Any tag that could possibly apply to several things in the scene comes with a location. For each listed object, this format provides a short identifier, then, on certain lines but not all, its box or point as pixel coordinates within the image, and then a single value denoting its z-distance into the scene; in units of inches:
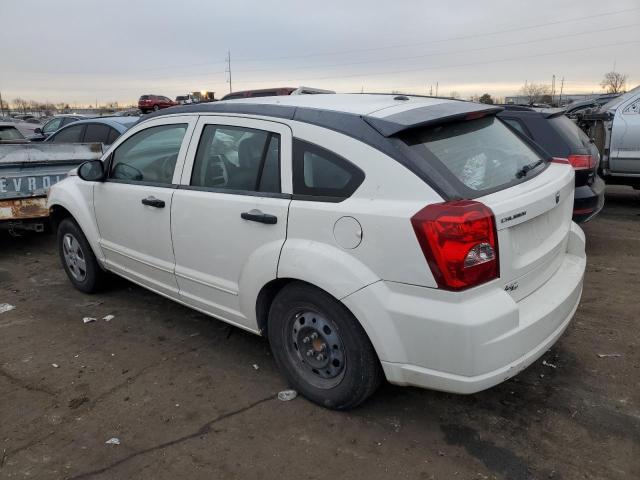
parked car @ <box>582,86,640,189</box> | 304.5
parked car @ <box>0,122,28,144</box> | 372.8
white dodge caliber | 95.0
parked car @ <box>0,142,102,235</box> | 236.8
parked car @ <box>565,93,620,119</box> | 494.8
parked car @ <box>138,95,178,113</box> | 1473.4
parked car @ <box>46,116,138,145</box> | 336.2
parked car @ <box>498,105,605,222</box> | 215.9
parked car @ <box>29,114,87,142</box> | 525.0
